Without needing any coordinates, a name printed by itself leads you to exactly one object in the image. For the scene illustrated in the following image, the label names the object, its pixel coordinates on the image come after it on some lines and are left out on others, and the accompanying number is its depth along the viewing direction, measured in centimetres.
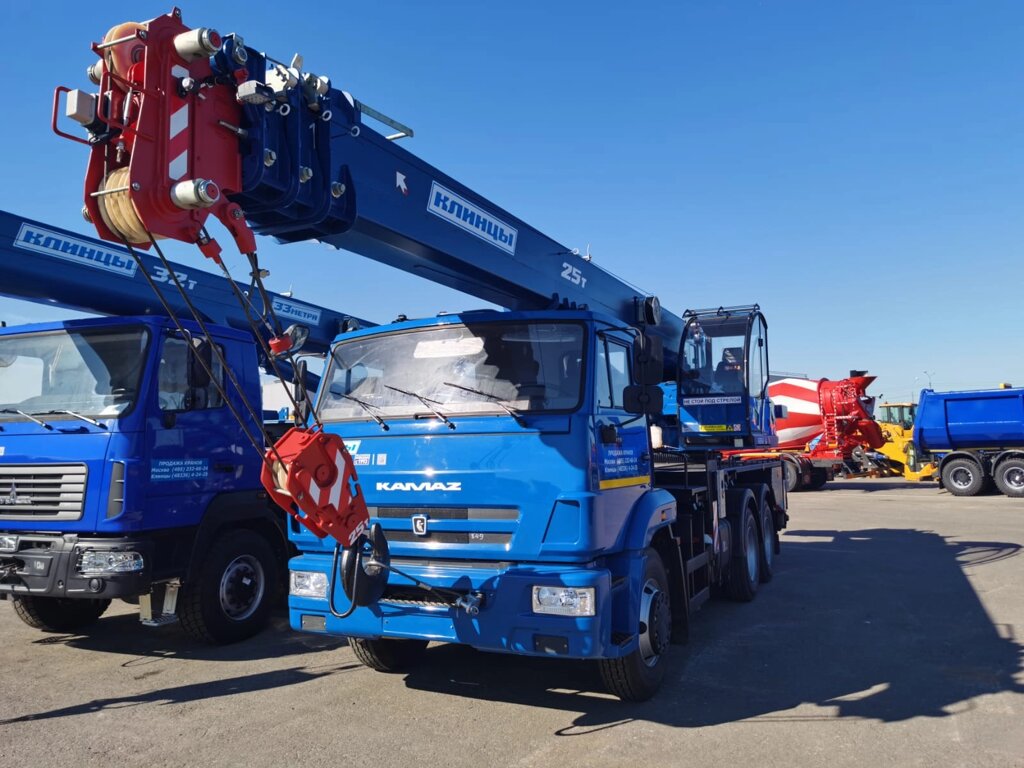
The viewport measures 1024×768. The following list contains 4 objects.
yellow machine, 2424
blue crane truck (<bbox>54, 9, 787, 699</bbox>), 350
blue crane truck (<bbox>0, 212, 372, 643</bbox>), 552
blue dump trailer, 1966
